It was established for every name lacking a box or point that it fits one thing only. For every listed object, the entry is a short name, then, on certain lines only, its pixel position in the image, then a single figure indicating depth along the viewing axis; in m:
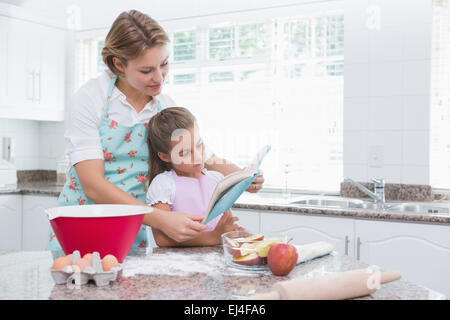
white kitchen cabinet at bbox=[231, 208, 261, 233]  2.60
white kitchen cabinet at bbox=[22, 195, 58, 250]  3.37
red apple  1.04
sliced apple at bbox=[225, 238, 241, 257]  1.13
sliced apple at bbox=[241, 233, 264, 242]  1.16
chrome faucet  2.71
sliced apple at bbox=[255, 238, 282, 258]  1.10
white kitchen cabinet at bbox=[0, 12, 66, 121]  3.47
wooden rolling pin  0.84
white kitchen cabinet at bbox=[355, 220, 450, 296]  2.16
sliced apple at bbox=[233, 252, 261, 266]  1.10
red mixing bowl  1.05
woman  1.33
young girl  1.40
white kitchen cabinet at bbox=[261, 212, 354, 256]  2.35
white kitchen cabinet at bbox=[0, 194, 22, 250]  3.31
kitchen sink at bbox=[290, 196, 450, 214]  2.62
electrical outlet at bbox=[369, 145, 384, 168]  2.87
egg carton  0.97
